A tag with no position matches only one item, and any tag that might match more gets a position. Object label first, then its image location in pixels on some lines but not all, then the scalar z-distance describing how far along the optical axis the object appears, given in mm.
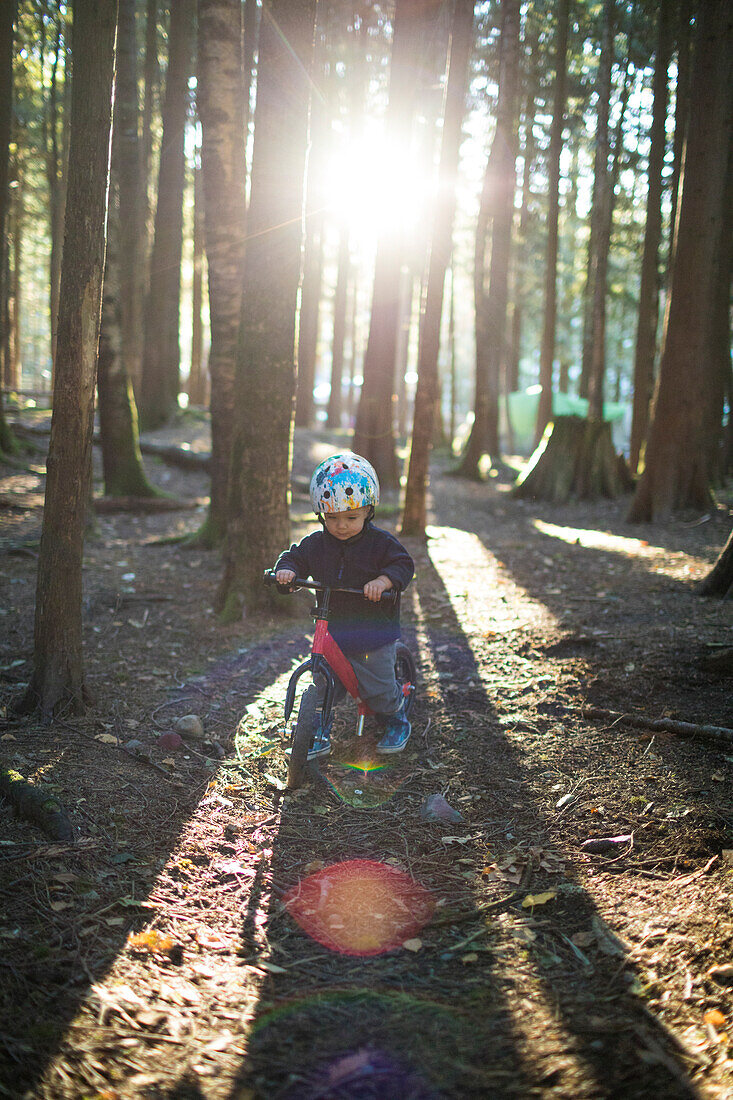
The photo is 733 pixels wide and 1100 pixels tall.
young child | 4406
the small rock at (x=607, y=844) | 3654
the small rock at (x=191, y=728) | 4918
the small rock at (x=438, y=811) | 4074
